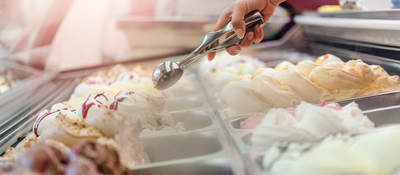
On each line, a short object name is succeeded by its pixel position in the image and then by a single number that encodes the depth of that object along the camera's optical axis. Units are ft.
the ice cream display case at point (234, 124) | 2.63
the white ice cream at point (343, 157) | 2.56
